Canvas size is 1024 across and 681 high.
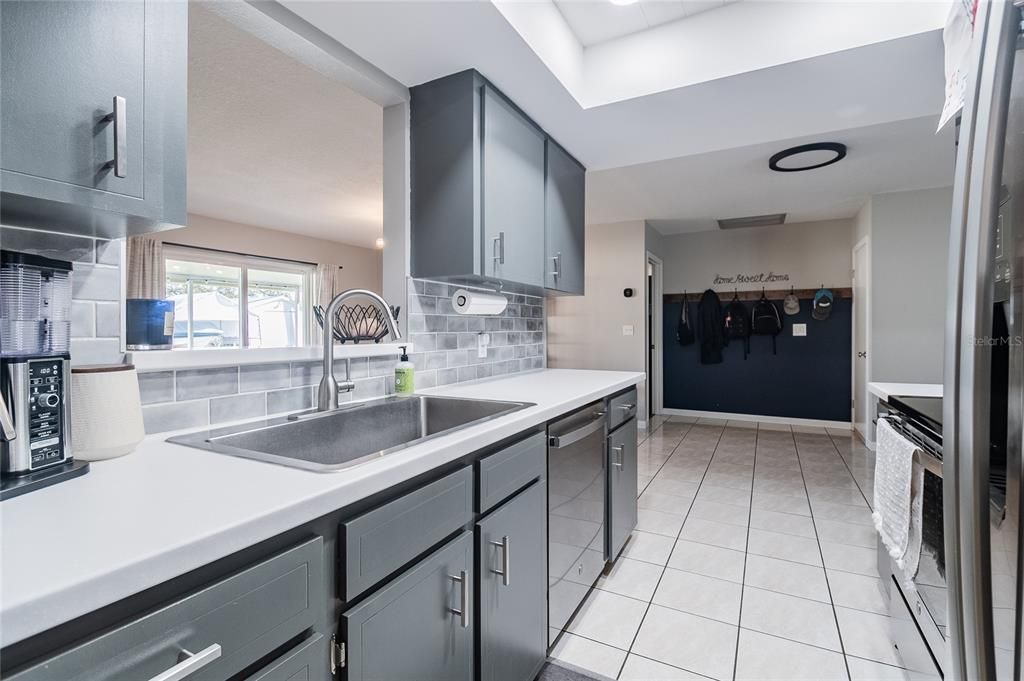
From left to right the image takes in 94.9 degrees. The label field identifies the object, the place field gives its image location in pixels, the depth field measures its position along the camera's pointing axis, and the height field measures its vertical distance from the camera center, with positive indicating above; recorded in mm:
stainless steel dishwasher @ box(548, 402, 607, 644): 1642 -670
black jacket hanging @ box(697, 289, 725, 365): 6238 +130
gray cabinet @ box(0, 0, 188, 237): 720 +382
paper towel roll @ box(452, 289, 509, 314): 2076 +158
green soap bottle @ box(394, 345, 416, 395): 1823 -160
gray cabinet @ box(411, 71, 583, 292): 1899 +662
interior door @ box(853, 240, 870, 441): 4719 +23
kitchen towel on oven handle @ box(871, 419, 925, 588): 1373 -515
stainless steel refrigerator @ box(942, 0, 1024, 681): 498 -23
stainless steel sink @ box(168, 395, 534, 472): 1128 -277
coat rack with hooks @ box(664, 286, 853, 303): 5680 +543
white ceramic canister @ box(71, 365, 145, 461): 896 -145
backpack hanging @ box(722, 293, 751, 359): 6098 +180
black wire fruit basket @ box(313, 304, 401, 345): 1605 +25
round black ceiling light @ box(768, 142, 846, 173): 3325 +1342
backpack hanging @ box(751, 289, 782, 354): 5949 +221
